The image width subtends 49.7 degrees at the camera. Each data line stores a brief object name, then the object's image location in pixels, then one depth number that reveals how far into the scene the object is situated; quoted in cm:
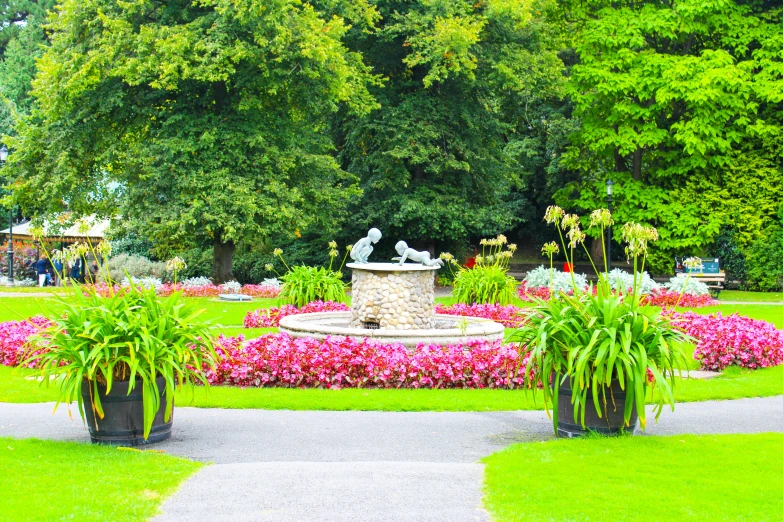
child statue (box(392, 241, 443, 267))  1384
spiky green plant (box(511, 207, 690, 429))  681
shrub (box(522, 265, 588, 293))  2178
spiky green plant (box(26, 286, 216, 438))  680
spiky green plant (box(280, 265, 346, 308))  1791
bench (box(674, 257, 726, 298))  2499
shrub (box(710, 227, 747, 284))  2861
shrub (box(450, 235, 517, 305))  1806
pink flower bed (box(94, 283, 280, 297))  2403
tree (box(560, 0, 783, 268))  2702
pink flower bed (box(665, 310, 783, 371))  1227
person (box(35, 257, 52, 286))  2973
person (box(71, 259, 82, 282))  3054
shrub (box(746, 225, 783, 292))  2764
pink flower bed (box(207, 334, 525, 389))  1055
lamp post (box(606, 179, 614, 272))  2566
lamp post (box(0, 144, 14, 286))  3013
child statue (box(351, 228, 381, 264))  1459
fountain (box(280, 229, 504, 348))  1293
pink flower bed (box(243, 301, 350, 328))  1639
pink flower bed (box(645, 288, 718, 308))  2006
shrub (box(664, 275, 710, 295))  2191
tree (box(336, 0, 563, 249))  2681
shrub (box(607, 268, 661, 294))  2142
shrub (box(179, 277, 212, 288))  2664
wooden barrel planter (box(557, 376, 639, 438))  723
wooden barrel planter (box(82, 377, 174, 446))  703
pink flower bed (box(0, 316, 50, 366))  1219
